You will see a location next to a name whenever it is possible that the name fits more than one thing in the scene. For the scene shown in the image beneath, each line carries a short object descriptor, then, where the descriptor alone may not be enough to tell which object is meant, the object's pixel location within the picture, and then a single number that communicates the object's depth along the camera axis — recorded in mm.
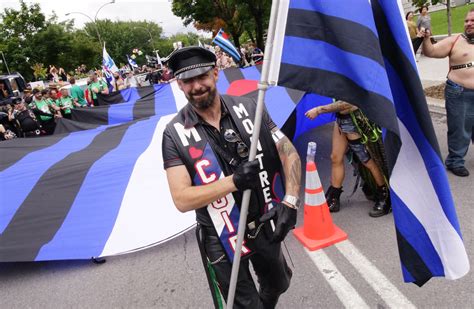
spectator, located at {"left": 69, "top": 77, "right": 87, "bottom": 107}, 11761
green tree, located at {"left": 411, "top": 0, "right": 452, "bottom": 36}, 9075
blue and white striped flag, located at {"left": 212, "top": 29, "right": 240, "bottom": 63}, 8250
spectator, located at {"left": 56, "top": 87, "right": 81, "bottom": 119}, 9821
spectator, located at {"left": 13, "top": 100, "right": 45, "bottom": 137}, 8797
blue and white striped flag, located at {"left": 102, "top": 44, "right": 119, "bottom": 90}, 13664
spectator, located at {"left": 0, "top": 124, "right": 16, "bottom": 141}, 8319
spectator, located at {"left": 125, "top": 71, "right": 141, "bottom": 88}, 21414
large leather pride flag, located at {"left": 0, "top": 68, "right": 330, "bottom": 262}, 3895
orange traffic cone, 3516
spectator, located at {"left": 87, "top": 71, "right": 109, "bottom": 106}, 11645
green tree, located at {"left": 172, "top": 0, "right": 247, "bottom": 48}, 25016
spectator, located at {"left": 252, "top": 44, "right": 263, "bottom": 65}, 16728
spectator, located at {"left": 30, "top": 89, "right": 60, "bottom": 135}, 9211
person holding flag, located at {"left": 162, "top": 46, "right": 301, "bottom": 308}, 1958
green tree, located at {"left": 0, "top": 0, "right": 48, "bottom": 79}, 41312
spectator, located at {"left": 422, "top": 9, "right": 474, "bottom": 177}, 4059
